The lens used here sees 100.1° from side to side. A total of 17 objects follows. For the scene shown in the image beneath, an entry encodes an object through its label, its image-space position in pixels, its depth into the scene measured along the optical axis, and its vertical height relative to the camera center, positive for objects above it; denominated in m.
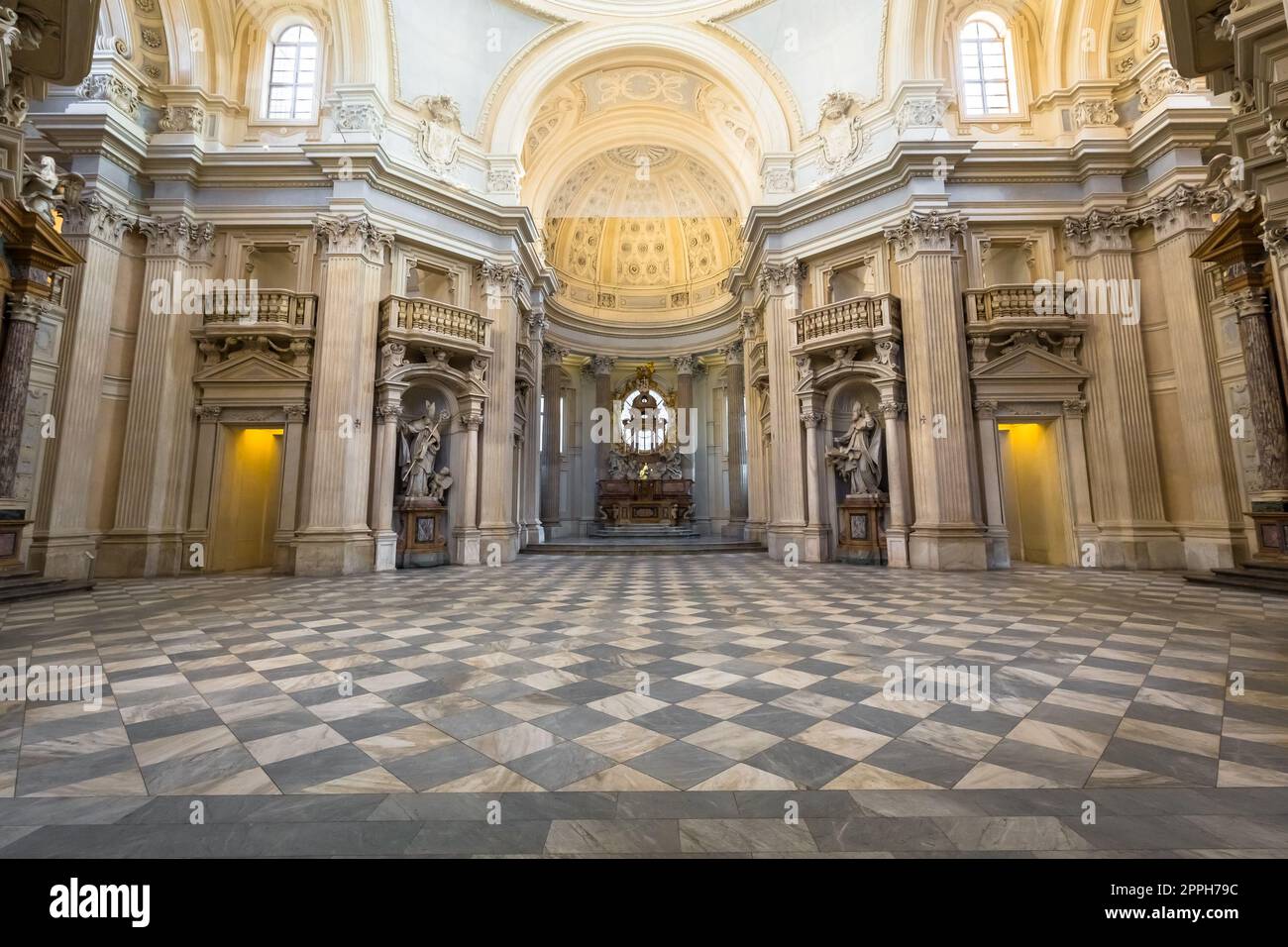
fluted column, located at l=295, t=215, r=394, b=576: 11.59 +2.67
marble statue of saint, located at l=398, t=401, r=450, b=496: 13.48 +1.81
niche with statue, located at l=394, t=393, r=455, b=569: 13.09 +0.97
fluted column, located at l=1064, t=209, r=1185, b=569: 11.39 +2.12
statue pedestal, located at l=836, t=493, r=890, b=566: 12.96 -0.20
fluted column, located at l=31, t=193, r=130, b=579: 10.27 +2.54
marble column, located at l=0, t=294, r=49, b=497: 8.70 +2.37
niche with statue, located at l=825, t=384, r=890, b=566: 13.02 +0.95
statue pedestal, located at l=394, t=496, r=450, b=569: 12.98 -0.21
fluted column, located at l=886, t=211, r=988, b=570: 11.77 +2.71
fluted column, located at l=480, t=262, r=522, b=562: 14.50 +2.83
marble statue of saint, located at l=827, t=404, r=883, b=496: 13.36 +1.69
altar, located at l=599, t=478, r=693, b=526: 22.41 +0.84
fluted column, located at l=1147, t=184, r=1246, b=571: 10.66 +2.52
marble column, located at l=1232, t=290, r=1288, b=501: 9.05 +2.21
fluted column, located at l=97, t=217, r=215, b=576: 11.22 +2.32
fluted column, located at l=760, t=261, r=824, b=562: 14.50 +2.77
